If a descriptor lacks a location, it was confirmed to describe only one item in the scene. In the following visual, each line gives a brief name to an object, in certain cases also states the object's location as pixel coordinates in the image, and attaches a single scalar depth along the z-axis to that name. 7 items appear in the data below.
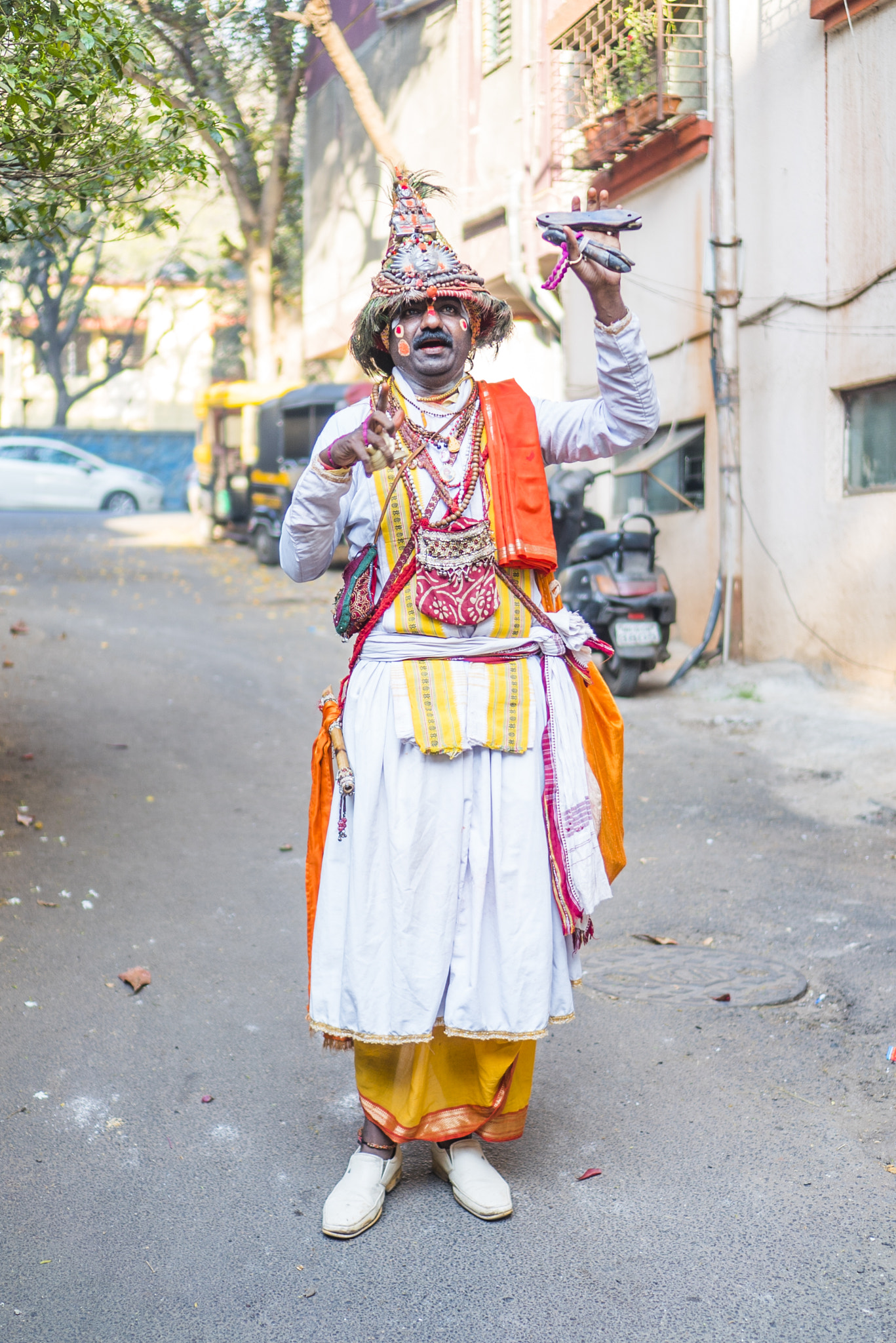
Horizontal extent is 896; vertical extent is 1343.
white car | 26.36
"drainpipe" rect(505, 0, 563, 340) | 14.95
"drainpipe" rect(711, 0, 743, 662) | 10.01
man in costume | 2.89
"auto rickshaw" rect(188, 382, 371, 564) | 16.98
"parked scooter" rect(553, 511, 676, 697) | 9.47
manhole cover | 4.31
